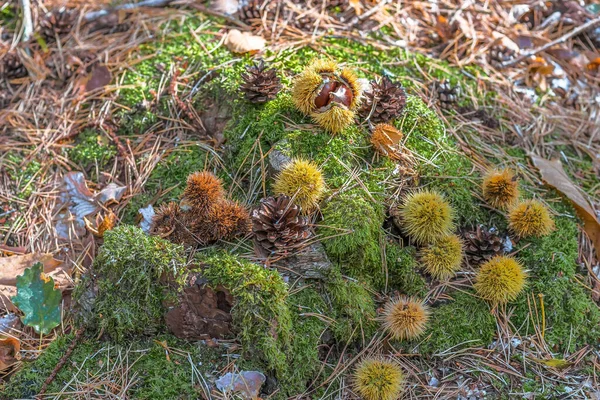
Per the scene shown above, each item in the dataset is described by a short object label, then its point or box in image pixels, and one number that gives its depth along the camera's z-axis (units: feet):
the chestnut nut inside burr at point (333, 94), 8.80
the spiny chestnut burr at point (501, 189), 9.19
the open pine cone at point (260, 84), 9.36
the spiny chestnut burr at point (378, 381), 7.45
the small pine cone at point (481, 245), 8.71
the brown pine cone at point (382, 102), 9.29
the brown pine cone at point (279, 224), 7.83
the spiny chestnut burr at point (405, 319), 7.91
